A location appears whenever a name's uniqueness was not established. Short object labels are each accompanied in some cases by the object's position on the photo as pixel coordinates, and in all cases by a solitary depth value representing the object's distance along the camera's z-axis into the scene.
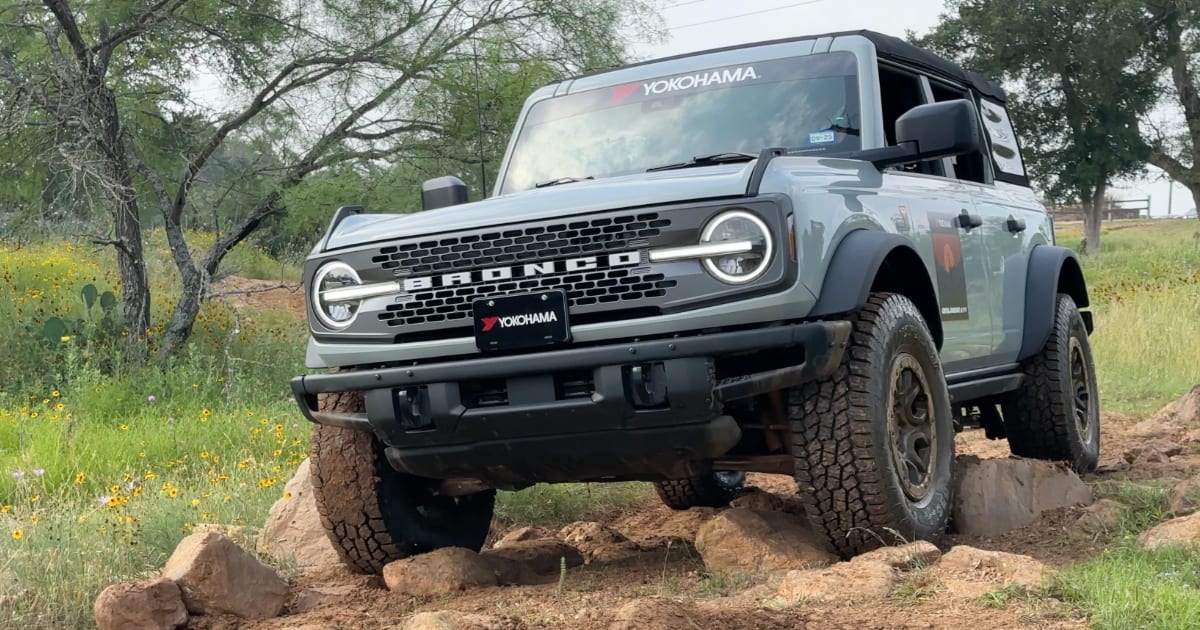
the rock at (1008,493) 5.23
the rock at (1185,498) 5.12
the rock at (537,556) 5.19
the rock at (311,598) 4.68
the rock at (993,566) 3.86
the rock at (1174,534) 4.24
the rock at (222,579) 4.39
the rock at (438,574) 4.72
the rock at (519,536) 5.82
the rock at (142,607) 4.15
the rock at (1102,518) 4.98
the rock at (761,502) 6.09
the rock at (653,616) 3.48
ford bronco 4.05
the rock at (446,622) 3.56
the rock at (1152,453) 7.33
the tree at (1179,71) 33.97
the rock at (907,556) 4.11
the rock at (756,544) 4.58
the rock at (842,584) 3.86
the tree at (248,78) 11.95
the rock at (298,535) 5.52
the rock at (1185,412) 9.03
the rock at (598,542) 5.58
